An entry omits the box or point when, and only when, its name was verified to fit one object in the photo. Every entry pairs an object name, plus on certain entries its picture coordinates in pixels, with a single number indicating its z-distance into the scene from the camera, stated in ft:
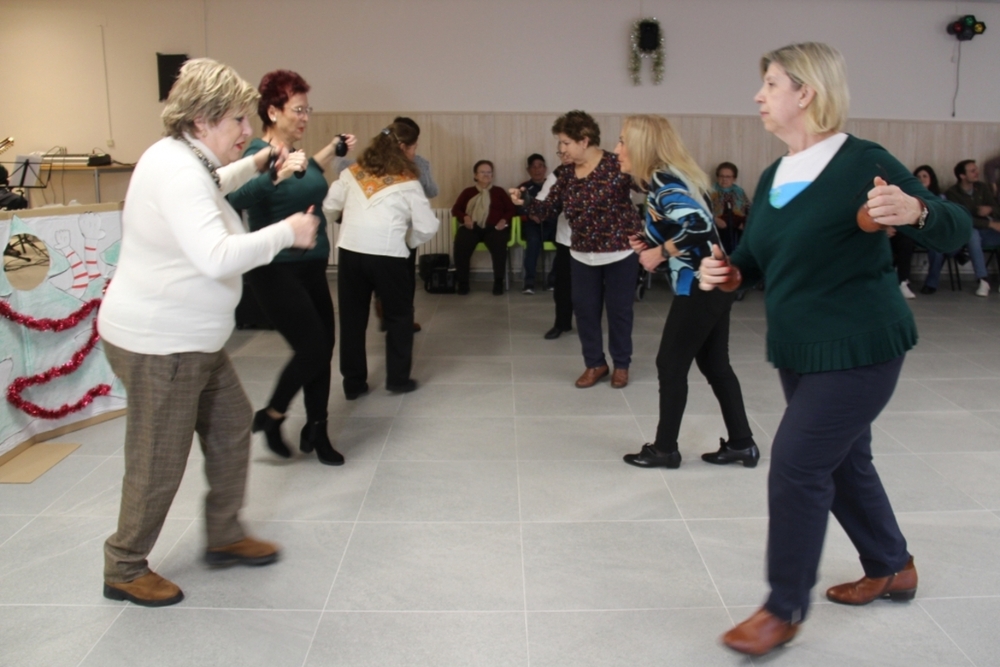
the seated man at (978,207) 24.98
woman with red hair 10.21
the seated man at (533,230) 25.26
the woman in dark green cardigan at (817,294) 6.27
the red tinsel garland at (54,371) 11.32
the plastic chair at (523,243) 25.30
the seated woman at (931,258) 24.79
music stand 24.43
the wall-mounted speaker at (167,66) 26.27
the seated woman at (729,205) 24.81
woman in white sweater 7.01
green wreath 25.91
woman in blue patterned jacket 9.69
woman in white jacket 13.00
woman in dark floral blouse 14.03
